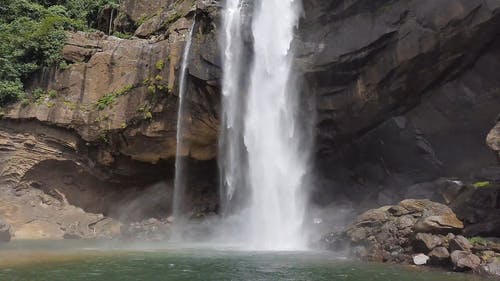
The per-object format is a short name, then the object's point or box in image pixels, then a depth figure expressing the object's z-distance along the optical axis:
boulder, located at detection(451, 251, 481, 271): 14.79
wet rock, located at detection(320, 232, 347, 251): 20.31
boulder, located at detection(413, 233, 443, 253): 16.55
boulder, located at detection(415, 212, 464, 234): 17.16
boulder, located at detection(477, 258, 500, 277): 14.23
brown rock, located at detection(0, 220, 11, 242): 26.31
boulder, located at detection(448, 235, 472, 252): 15.59
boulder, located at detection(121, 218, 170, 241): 28.61
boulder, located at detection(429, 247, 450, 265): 15.67
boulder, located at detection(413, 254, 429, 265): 16.28
